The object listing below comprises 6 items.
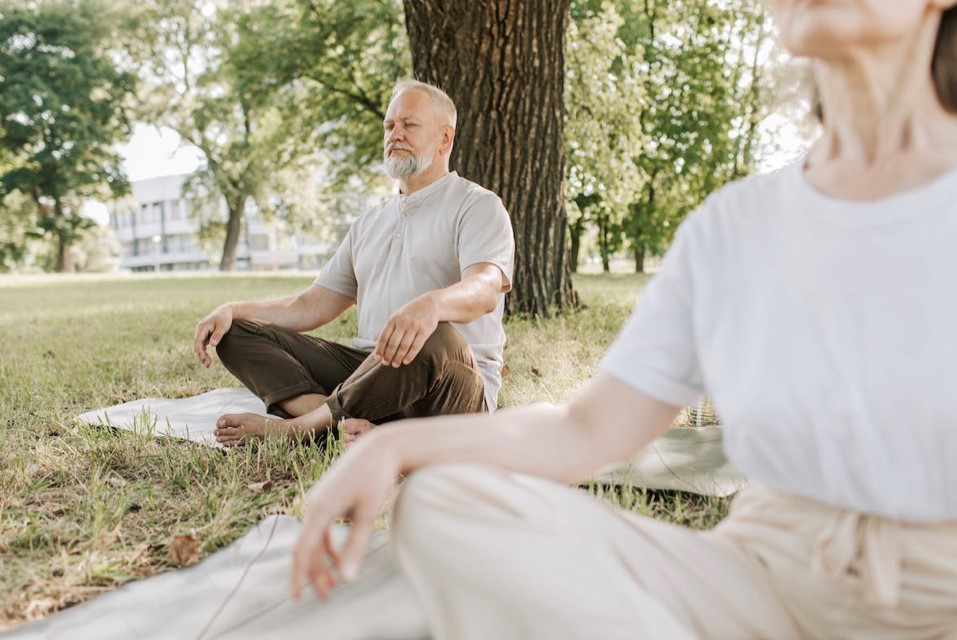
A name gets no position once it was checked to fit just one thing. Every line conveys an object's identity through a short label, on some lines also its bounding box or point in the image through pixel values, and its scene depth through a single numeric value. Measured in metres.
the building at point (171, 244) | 66.06
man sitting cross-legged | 3.02
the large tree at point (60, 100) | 27.64
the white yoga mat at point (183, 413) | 3.55
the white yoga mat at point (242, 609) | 1.80
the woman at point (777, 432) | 1.06
